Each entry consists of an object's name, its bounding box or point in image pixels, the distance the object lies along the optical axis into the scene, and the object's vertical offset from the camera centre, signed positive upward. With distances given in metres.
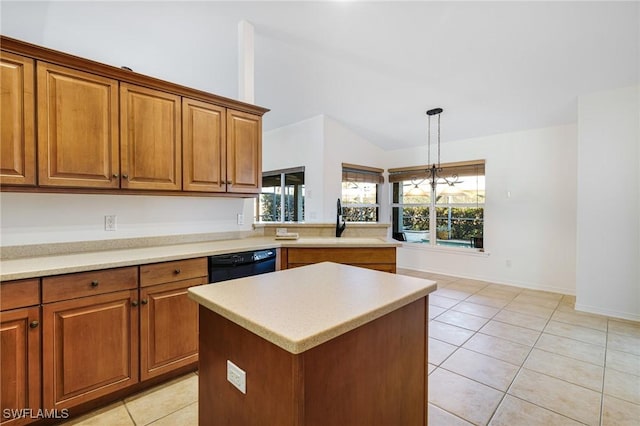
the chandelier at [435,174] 4.98 +0.65
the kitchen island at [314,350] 0.84 -0.48
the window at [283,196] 5.24 +0.30
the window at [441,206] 4.89 +0.10
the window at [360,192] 5.22 +0.36
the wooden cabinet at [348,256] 2.59 -0.41
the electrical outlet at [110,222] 2.19 -0.09
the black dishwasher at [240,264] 2.17 -0.42
